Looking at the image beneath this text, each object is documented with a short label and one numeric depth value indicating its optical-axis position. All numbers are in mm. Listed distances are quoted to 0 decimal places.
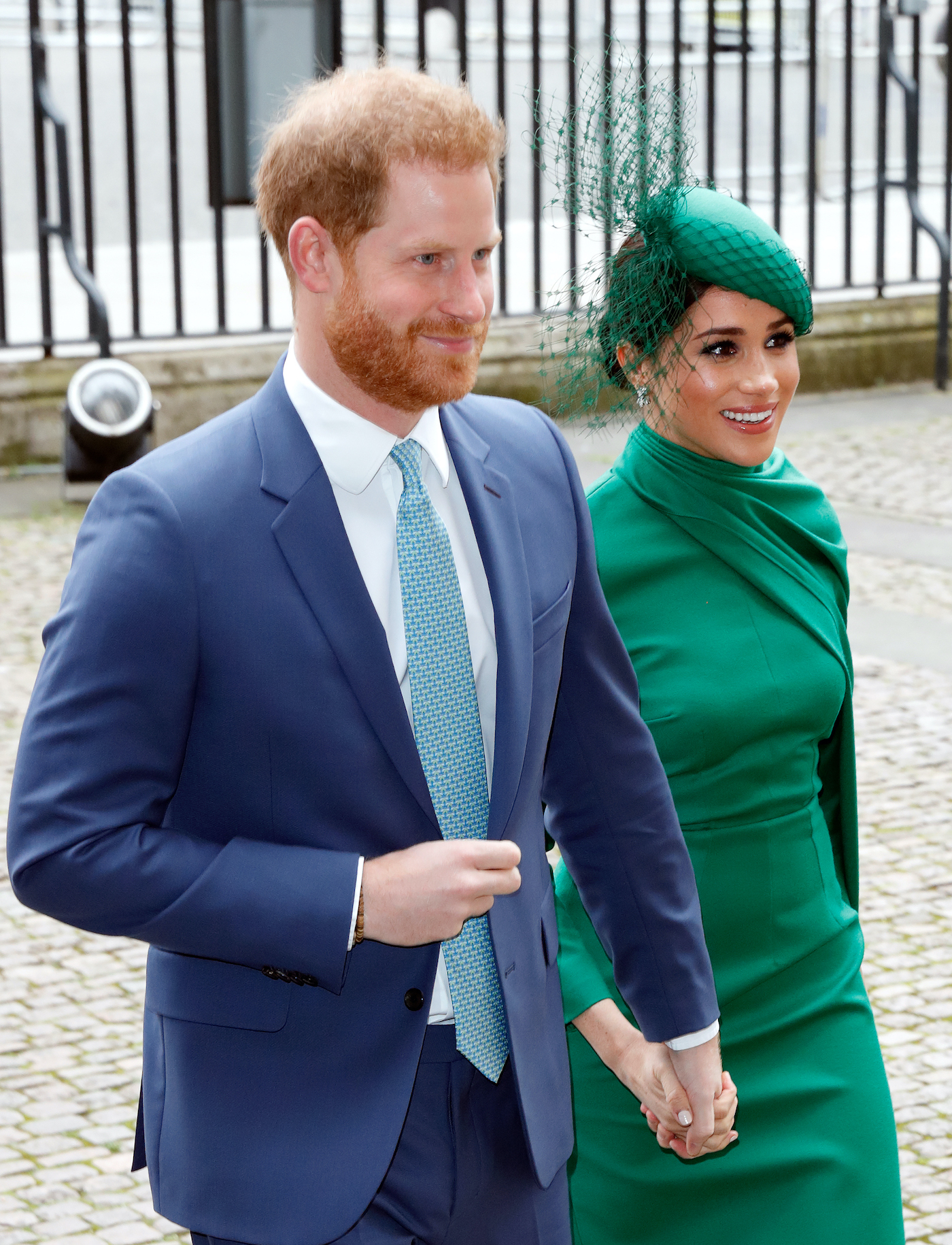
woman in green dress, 2689
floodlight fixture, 9125
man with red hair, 1857
